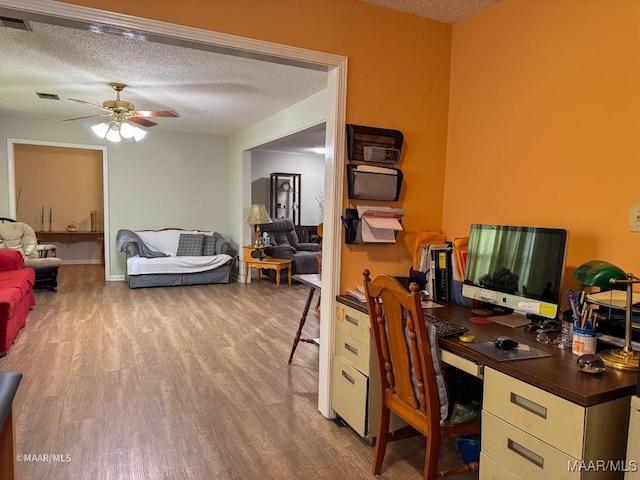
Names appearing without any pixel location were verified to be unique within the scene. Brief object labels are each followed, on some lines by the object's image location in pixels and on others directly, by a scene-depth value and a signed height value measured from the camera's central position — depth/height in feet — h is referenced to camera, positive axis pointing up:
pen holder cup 4.74 -1.40
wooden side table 21.35 -2.82
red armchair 10.83 -2.64
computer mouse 4.96 -1.51
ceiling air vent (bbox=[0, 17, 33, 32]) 9.21 +3.86
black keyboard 5.48 -1.53
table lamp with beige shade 22.07 -0.50
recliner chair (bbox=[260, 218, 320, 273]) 22.54 -2.19
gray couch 20.24 -2.75
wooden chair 5.19 -2.00
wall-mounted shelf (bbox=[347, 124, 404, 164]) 7.81 +1.22
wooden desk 3.82 -1.92
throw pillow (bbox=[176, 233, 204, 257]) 22.43 -2.10
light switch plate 5.57 -0.03
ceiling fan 14.24 +3.13
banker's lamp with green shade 4.41 -0.75
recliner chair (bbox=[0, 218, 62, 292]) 18.04 -2.07
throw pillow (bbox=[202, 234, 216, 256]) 22.75 -2.16
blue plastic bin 6.41 -3.55
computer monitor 5.57 -0.80
